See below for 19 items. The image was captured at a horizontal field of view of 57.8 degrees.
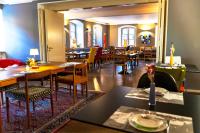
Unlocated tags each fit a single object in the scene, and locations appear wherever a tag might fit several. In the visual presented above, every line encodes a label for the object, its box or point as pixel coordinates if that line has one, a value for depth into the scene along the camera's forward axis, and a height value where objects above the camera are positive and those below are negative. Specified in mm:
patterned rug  2467 -976
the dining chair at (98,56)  8087 -124
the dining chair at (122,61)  6504 -295
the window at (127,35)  14242 +1453
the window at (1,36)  5832 +545
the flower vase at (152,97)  1320 -321
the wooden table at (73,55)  7801 -69
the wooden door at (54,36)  5198 +536
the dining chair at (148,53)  11211 -11
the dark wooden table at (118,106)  1108 -385
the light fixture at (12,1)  5284 +1552
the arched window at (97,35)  12837 +1364
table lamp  4094 +39
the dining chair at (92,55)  7199 -71
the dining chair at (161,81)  1856 -303
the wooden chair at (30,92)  2469 -561
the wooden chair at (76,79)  3483 -499
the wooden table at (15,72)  2426 -293
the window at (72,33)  10328 +1163
